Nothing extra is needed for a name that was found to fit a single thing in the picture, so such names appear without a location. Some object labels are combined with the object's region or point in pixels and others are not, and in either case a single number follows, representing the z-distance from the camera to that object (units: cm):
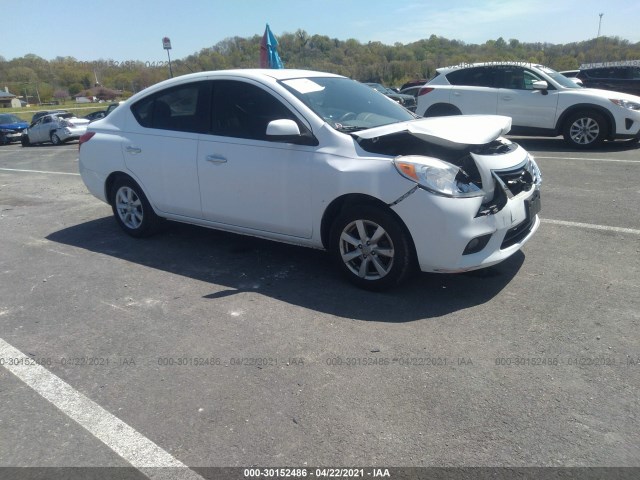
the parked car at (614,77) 1678
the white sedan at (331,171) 400
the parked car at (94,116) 2442
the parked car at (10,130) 2806
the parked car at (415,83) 3203
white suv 1033
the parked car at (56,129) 2311
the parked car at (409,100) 2209
